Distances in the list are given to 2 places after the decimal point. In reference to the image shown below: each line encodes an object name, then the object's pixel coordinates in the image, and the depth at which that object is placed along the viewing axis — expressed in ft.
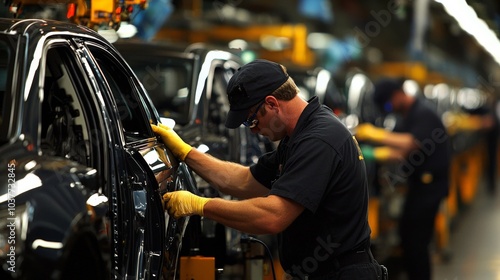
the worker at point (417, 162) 48.93
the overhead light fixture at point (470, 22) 89.73
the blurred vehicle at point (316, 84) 60.31
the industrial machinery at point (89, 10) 33.83
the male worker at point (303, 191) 25.21
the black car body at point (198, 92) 40.61
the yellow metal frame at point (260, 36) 88.68
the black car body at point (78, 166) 20.42
